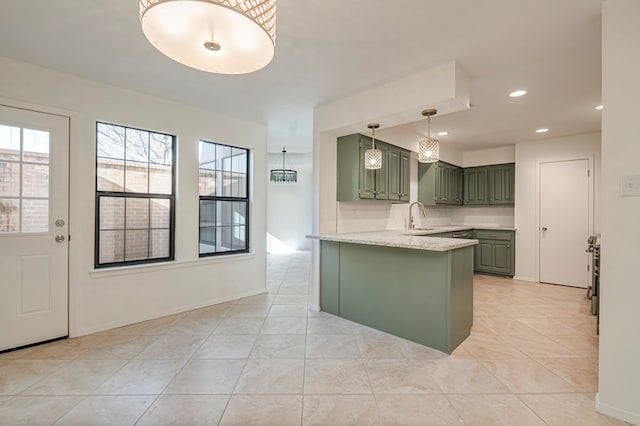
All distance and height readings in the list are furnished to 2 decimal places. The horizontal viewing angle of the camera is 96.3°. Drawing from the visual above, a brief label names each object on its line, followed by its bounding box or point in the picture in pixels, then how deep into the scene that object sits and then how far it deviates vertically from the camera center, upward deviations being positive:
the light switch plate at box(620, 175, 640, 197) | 1.61 +0.17
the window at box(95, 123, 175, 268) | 3.07 +0.18
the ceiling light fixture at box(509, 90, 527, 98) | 3.11 +1.34
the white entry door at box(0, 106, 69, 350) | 2.49 -0.14
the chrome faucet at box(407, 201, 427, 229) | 5.12 -0.16
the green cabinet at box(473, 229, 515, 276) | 5.39 -0.73
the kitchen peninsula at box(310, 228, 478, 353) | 2.52 -0.71
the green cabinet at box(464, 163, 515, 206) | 5.65 +0.62
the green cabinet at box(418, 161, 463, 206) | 5.29 +0.59
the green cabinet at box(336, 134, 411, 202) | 3.66 +0.54
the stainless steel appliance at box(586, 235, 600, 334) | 3.29 -0.77
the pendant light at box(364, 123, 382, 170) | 3.15 +0.60
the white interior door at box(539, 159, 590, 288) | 4.70 -0.11
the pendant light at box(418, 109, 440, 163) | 2.90 +0.65
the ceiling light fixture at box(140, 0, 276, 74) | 1.08 +0.74
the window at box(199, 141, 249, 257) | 3.85 +0.19
